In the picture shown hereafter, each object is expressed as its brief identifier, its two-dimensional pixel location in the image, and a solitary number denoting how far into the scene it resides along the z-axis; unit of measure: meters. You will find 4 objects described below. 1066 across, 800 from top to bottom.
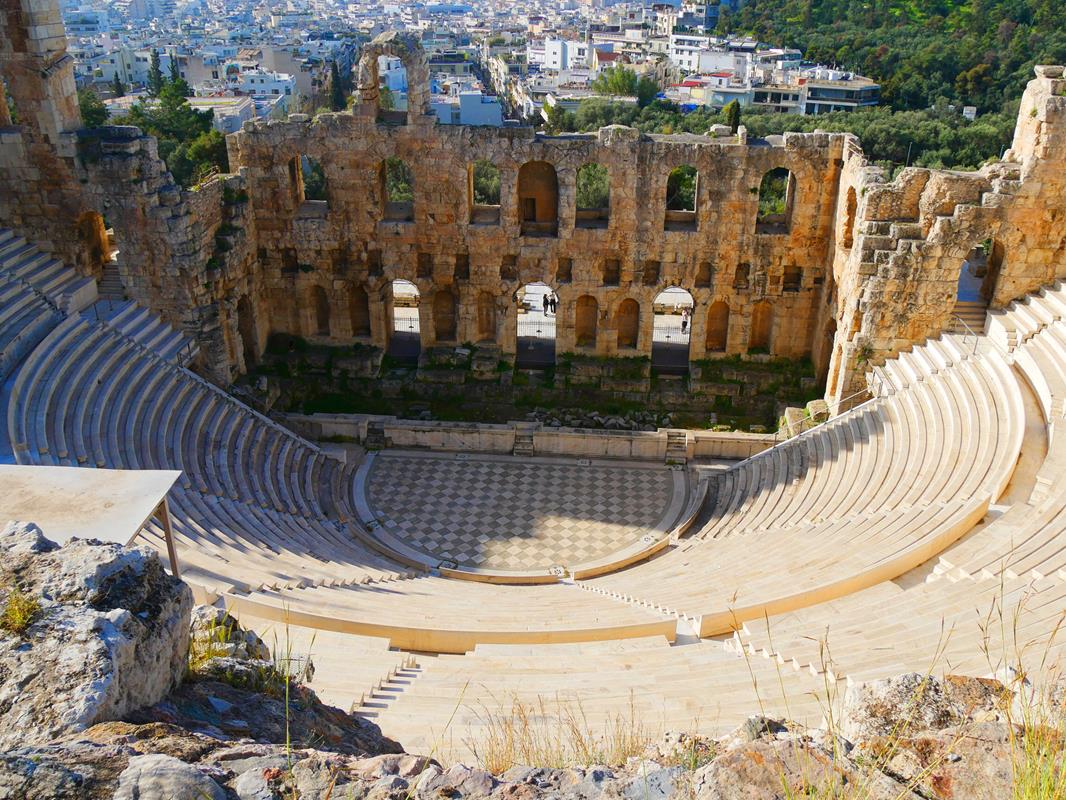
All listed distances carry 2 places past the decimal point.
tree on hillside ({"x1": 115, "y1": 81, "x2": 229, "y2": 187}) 43.28
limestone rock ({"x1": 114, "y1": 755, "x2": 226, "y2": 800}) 4.35
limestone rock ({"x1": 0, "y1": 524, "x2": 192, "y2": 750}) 5.23
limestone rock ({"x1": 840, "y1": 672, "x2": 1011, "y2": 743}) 5.99
